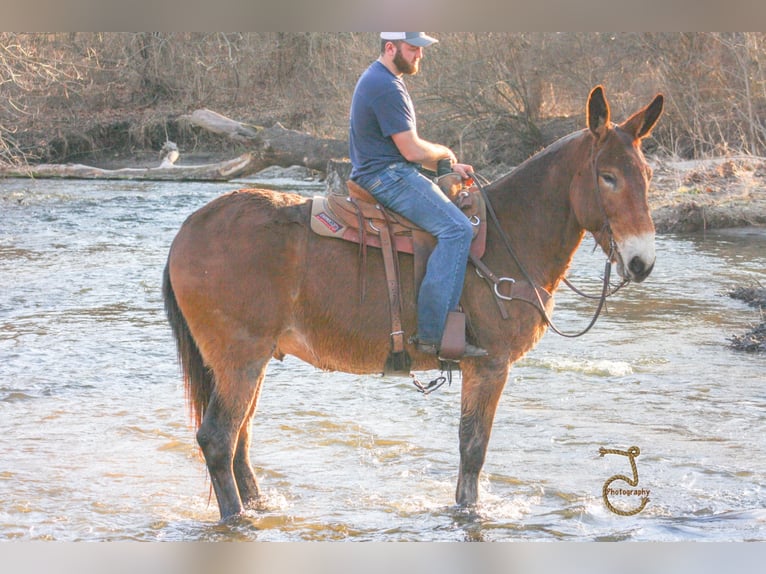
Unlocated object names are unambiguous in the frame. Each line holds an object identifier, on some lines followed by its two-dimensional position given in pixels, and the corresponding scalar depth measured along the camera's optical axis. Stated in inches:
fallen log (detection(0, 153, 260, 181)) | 1750.7
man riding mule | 412.8
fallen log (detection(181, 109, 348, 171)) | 1598.2
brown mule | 414.3
